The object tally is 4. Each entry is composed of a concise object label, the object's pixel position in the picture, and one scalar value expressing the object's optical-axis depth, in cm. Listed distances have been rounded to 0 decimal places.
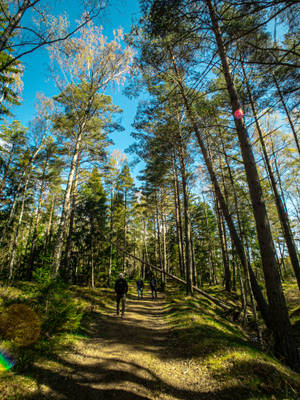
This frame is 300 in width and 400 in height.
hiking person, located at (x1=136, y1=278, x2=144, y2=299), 1277
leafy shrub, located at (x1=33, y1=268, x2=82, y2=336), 486
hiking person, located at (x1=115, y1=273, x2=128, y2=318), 760
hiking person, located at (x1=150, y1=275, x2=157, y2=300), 1251
